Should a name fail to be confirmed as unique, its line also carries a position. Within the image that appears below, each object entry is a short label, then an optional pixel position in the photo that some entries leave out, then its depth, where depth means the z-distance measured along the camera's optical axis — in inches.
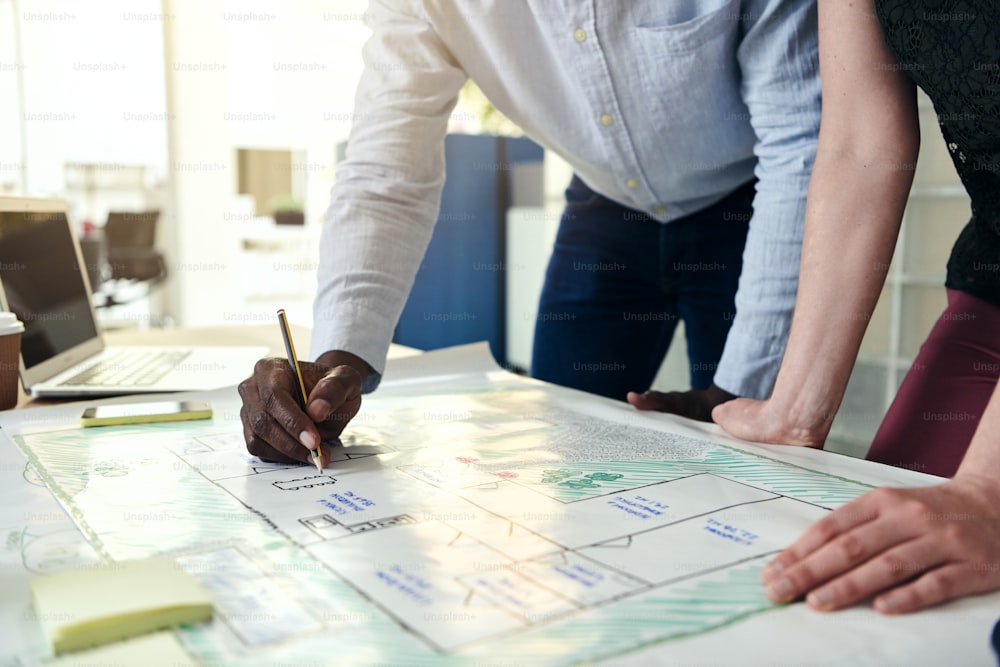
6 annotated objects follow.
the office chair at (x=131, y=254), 187.6
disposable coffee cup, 39.8
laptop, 44.4
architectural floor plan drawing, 17.0
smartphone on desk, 35.4
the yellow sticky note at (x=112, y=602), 16.3
